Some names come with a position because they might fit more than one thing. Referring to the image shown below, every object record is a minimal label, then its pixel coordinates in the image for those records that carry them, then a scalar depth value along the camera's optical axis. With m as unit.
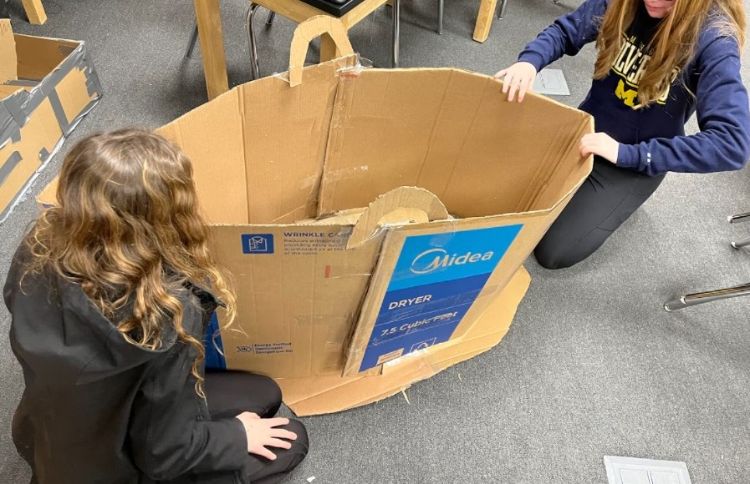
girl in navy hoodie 1.12
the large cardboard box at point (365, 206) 0.82
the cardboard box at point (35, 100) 1.38
